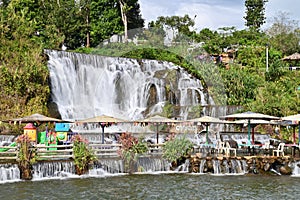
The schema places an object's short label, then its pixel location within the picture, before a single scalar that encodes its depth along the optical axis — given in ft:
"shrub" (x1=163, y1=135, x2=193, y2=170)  76.89
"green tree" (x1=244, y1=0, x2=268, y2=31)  264.52
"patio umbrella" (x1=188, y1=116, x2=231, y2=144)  86.23
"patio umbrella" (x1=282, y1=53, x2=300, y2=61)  166.61
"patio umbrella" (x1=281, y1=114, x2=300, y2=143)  81.82
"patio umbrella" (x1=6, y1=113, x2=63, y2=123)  80.38
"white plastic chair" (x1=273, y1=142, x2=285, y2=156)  77.08
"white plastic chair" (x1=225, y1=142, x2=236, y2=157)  79.08
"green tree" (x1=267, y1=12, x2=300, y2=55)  191.11
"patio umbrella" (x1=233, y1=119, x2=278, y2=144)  92.54
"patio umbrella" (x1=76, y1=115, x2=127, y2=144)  81.95
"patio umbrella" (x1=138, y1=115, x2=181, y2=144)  86.83
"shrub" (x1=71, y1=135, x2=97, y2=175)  70.33
